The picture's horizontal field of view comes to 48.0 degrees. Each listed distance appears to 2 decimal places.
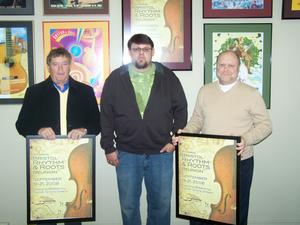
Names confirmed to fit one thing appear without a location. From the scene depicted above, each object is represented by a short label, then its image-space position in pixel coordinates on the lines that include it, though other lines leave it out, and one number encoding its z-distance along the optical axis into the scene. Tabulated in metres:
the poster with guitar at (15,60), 2.64
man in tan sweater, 2.10
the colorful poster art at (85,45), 2.66
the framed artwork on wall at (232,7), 2.69
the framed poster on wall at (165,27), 2.68
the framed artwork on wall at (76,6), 2.64
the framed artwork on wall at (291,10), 2.70
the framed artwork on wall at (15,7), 2.63
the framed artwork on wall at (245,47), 2.71
